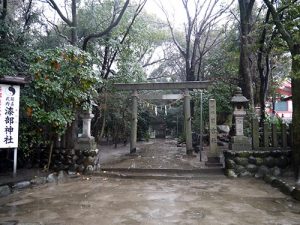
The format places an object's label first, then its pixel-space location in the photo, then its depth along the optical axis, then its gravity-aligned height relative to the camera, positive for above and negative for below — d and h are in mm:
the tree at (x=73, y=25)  11758 +4174
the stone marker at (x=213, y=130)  11375 +16
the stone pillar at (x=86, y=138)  10969 -292
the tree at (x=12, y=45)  8961 +2756
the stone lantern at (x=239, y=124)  10031 +203
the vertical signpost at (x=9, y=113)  7703 +451
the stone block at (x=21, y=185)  7918 -1482
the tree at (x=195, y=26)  20922 +7505
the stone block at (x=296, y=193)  6713 -1426
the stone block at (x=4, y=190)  7309 -1503
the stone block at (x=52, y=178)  9146 -1488
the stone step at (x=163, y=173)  9898 -1487
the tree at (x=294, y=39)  8016 +2513
